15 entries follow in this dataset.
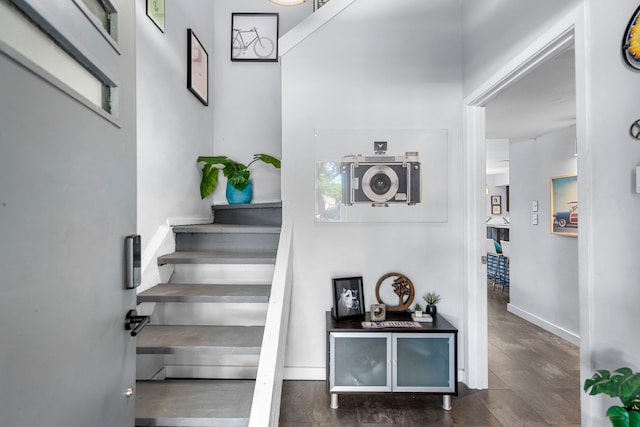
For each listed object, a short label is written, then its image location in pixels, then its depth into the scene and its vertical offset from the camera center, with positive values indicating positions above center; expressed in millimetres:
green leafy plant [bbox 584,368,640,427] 796 -473
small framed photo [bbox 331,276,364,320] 2150 -578
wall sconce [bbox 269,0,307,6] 2184 +1494
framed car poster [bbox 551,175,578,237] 3145 +88
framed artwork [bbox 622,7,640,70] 1051 +580
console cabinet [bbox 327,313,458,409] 1970 -909
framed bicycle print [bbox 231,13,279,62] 3234 +1855
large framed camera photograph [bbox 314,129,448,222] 2314 +278
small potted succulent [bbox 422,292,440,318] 2213 -620
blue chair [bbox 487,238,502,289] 5354 -849
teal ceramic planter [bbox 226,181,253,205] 2906 +192
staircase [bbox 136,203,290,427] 1380 -631
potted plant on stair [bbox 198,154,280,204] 2736 +337
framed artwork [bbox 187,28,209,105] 2605 +1299
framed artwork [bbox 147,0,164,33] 2006 +1344
